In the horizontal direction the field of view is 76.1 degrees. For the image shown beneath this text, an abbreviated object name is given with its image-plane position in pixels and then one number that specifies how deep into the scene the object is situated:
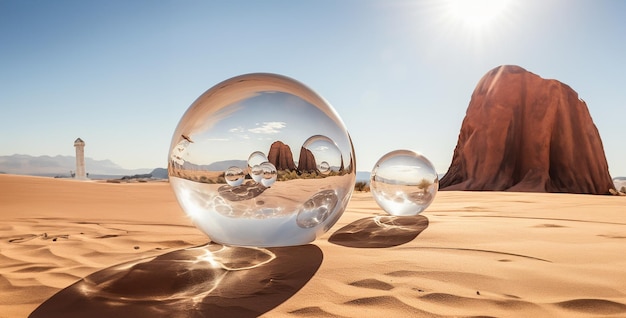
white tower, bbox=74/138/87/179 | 32.75
